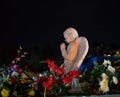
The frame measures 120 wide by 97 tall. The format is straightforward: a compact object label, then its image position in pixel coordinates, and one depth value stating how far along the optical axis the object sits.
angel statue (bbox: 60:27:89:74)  4.06
